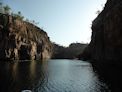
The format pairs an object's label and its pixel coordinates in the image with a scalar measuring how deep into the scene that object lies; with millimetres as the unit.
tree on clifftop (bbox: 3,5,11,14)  70317
